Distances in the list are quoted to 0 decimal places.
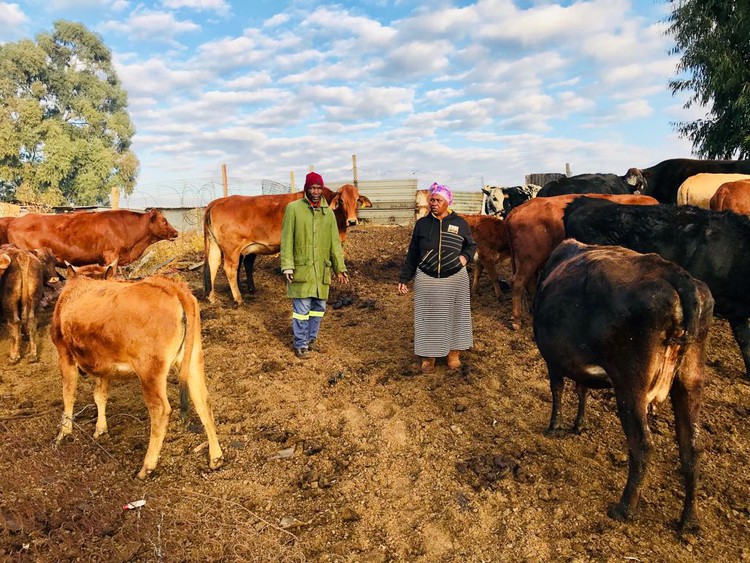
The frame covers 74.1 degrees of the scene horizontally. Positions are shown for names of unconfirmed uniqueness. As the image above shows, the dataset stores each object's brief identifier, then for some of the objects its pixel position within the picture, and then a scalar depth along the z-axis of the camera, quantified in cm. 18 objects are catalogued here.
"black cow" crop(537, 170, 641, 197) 1109
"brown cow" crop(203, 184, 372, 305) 889
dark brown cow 285
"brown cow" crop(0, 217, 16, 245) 955
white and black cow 1614
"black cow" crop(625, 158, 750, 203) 1109
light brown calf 381
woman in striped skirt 561
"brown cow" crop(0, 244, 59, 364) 699
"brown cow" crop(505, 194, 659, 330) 718
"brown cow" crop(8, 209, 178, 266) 943
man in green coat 646
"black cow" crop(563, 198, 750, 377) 509
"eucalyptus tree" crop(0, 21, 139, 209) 3195
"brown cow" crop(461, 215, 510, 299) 885
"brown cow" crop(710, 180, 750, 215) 777
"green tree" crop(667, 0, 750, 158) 1535
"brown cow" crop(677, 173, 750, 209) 941
